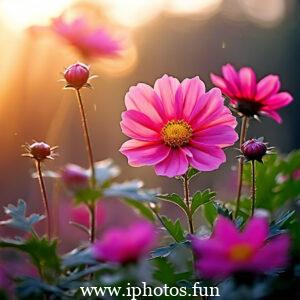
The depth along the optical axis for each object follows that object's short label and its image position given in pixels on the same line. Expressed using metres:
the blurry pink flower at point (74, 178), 0.70
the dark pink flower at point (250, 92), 1.05
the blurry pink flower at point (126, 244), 0.59
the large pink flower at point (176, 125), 0.91
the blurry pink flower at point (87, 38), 1.72
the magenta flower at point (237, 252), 0.58
